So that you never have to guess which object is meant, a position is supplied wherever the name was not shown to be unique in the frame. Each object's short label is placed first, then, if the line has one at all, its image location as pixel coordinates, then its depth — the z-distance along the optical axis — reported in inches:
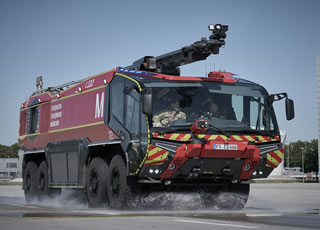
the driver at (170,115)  575.2
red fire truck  577.3
